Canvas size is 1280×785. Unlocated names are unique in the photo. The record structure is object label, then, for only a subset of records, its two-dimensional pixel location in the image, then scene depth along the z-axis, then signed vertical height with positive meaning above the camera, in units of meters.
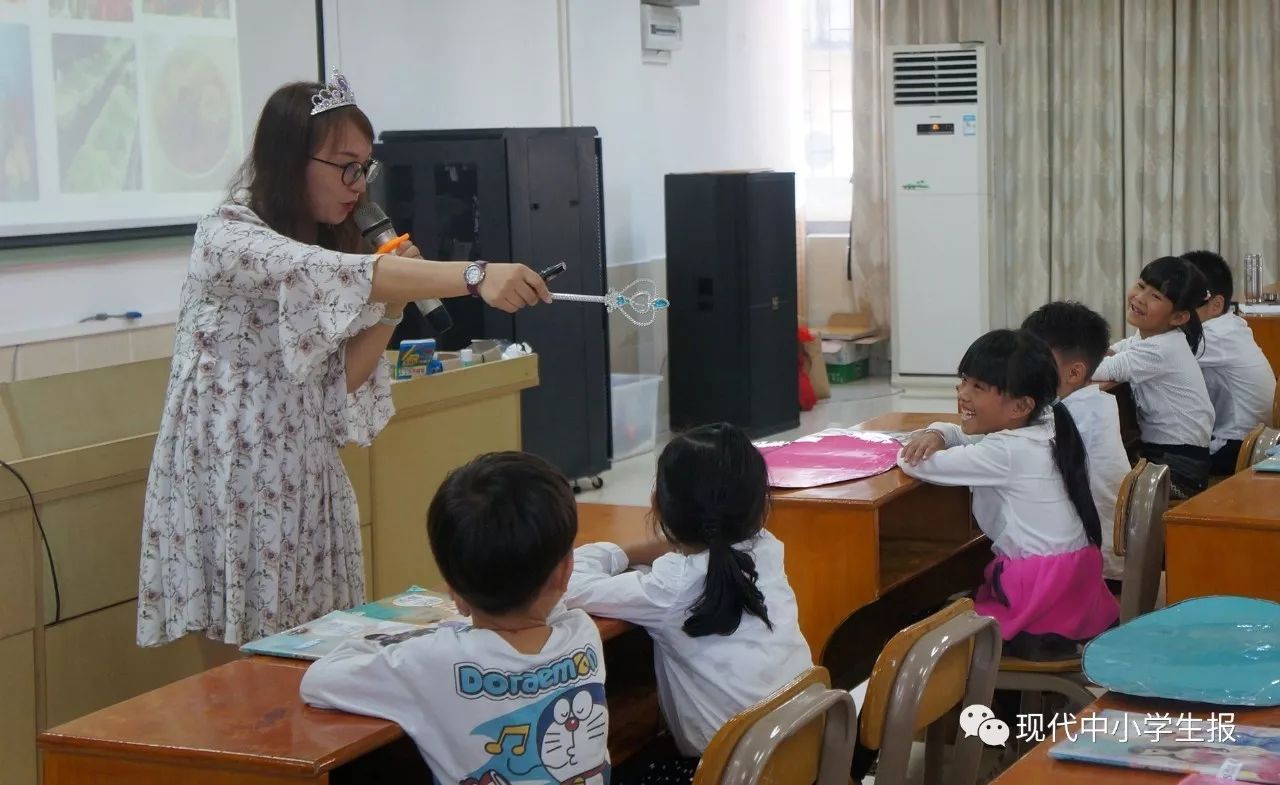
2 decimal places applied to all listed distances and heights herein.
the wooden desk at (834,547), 2.89 -0.63
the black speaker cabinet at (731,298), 7.12 -0.33
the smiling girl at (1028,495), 2.94 -0.56
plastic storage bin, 6.77 -0.83
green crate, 8.95 -0.88
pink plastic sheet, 3.10 -0.51
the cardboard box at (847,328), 8.96 -0.62
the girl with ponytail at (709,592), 2.07 -0.50
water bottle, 5.75 -0.26
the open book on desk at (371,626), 1.85 -0.50
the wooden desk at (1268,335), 5.33 -0.43
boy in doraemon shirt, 1.63 -0.47
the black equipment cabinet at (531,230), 5.61 +0.03
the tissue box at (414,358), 3.63 -0.29
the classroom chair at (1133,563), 2.70 -0.63
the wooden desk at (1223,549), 2.39 -0.54
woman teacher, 2.29 -0.25
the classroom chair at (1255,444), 3.18 -0.49
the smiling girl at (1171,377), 4.13 -0.44
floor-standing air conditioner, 8.19 +0.16
